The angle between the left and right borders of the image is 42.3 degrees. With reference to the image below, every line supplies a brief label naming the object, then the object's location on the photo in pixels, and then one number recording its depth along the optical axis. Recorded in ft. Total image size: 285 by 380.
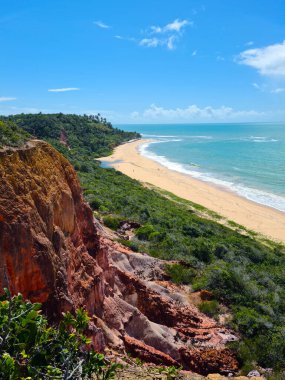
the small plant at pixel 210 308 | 57.16
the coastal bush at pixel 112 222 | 87.71
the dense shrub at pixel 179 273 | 65.73
